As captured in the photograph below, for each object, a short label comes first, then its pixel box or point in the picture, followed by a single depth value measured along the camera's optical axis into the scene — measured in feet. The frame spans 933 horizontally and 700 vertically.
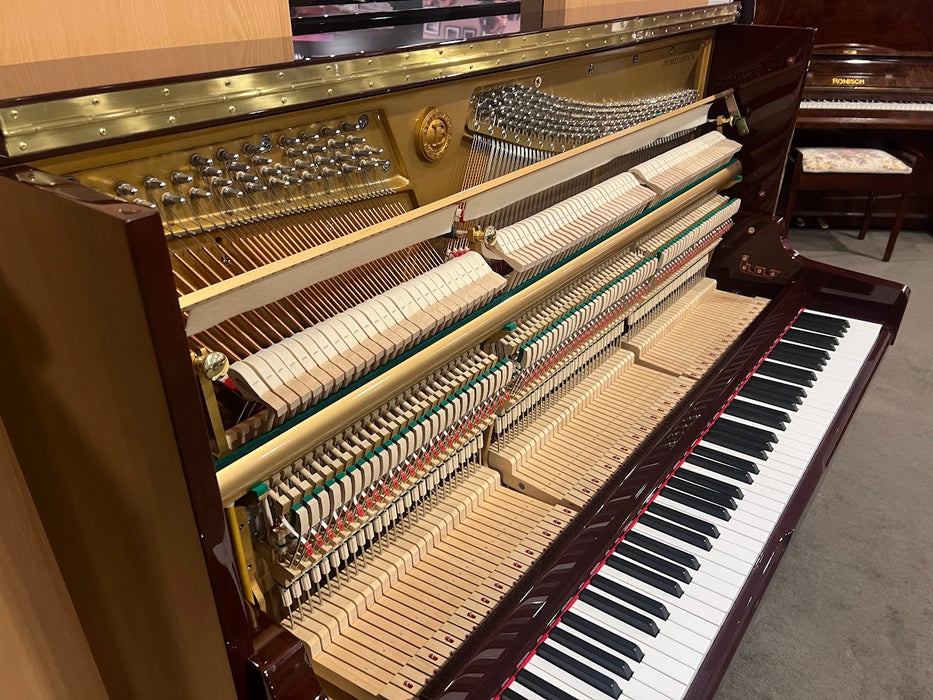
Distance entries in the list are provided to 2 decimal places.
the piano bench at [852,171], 16.25
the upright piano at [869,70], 16.46
